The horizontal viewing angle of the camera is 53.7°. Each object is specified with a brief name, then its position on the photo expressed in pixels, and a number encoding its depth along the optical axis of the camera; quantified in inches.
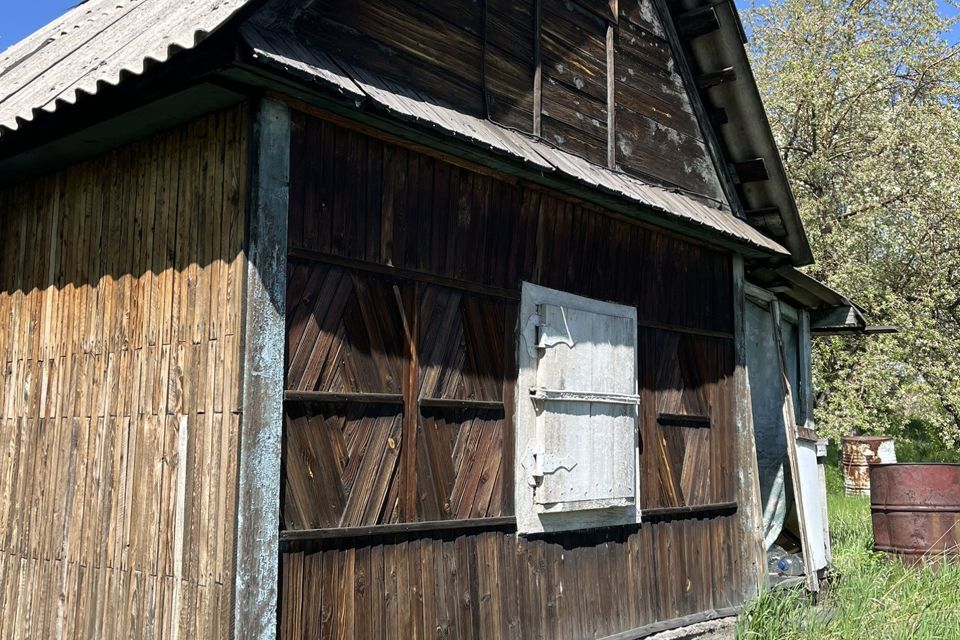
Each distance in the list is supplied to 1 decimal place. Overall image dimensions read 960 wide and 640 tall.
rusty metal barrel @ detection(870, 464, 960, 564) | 373.4
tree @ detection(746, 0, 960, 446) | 717.9
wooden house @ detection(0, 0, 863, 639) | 171.5
